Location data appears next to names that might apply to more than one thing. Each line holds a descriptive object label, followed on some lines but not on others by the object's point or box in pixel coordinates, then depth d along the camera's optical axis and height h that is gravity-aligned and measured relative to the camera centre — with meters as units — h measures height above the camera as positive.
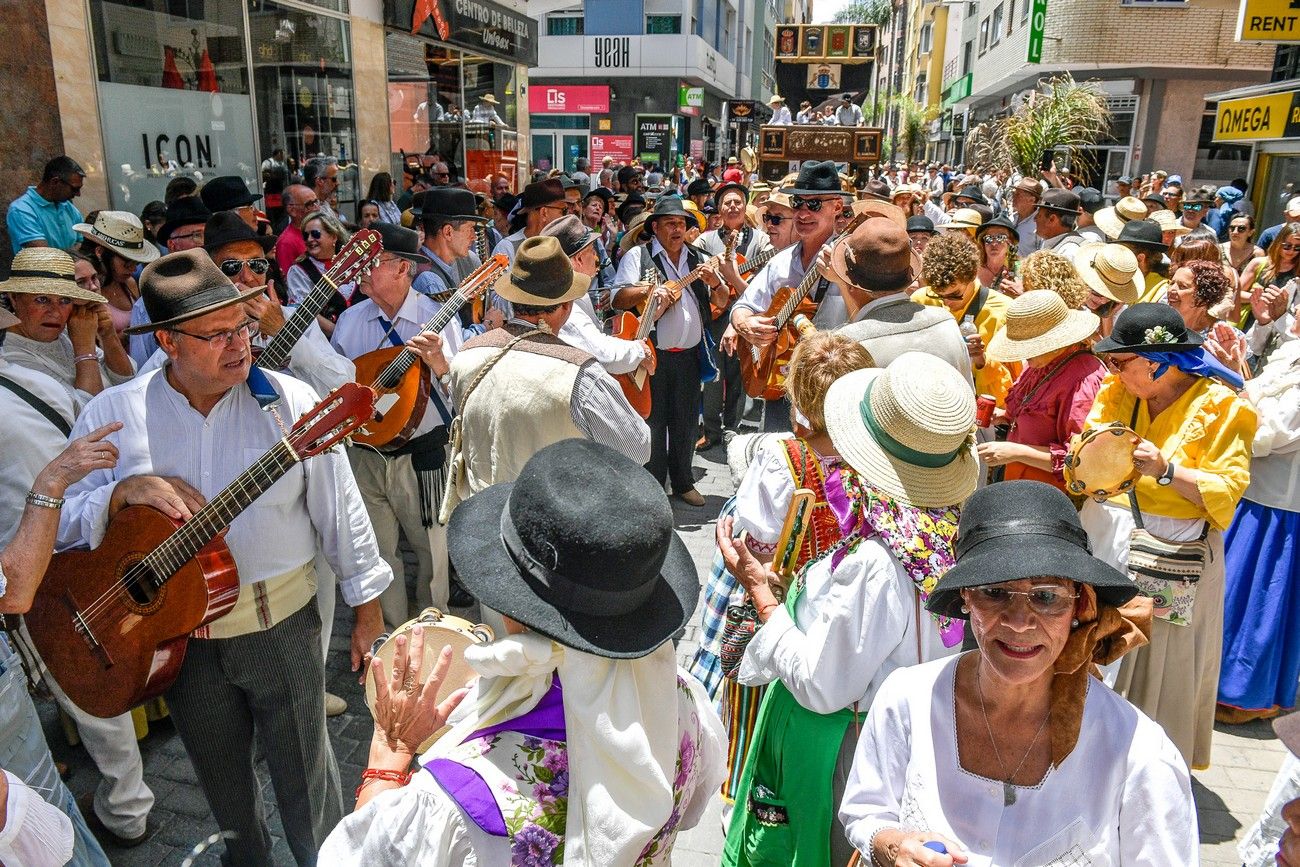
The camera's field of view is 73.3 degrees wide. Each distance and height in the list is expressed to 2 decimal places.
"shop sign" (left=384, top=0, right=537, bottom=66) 11.34 +2.33
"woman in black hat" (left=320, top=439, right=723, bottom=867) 1.55 -0.95
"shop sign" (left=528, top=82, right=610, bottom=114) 31.83 +3.18
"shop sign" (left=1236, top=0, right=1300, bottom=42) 10.32 +2.08
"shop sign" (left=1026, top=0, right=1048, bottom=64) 22.66 +4.21
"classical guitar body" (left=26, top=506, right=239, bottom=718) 2.68 -1.31
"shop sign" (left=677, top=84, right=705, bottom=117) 31.94 +3.32
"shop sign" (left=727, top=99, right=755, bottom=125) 36.31 +3.35
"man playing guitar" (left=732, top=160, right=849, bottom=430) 5.32 -0.37
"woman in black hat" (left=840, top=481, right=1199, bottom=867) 1.75 -1.10
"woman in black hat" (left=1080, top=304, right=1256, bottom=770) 3.23 -1.02
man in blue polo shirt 6.29 -0.22
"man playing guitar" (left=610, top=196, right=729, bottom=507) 6.68 -1.03
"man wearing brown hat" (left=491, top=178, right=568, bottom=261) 7.02 -0.12
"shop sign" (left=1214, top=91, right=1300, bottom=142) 11.06 +1.11
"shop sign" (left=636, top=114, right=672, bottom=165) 27.58 +1.55
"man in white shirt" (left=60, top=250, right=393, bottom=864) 2.77 -1.11
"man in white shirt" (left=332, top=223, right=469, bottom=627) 4.64 -1.32
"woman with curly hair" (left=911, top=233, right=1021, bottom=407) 4.93 -0.59
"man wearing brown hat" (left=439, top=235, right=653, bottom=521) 3.52 -0.80
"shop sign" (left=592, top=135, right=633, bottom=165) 27.34 +1.25
